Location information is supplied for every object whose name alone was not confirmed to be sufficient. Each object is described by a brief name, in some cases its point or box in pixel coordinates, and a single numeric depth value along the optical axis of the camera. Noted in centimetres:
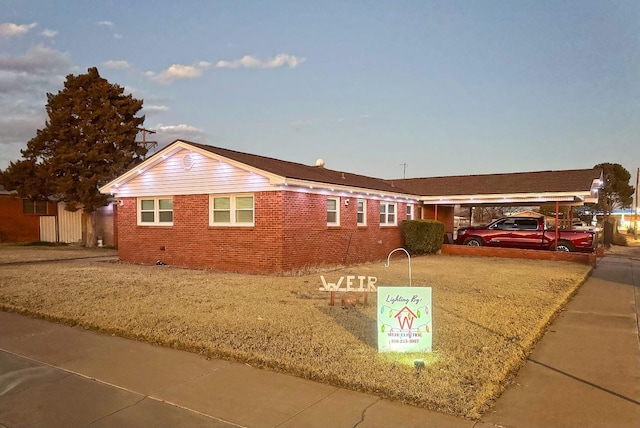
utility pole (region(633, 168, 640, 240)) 4312
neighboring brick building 2827
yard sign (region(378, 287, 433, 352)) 598
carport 2044
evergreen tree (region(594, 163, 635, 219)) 5469
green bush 2125
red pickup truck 2012
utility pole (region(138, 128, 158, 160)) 3356
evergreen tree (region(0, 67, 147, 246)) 2462
